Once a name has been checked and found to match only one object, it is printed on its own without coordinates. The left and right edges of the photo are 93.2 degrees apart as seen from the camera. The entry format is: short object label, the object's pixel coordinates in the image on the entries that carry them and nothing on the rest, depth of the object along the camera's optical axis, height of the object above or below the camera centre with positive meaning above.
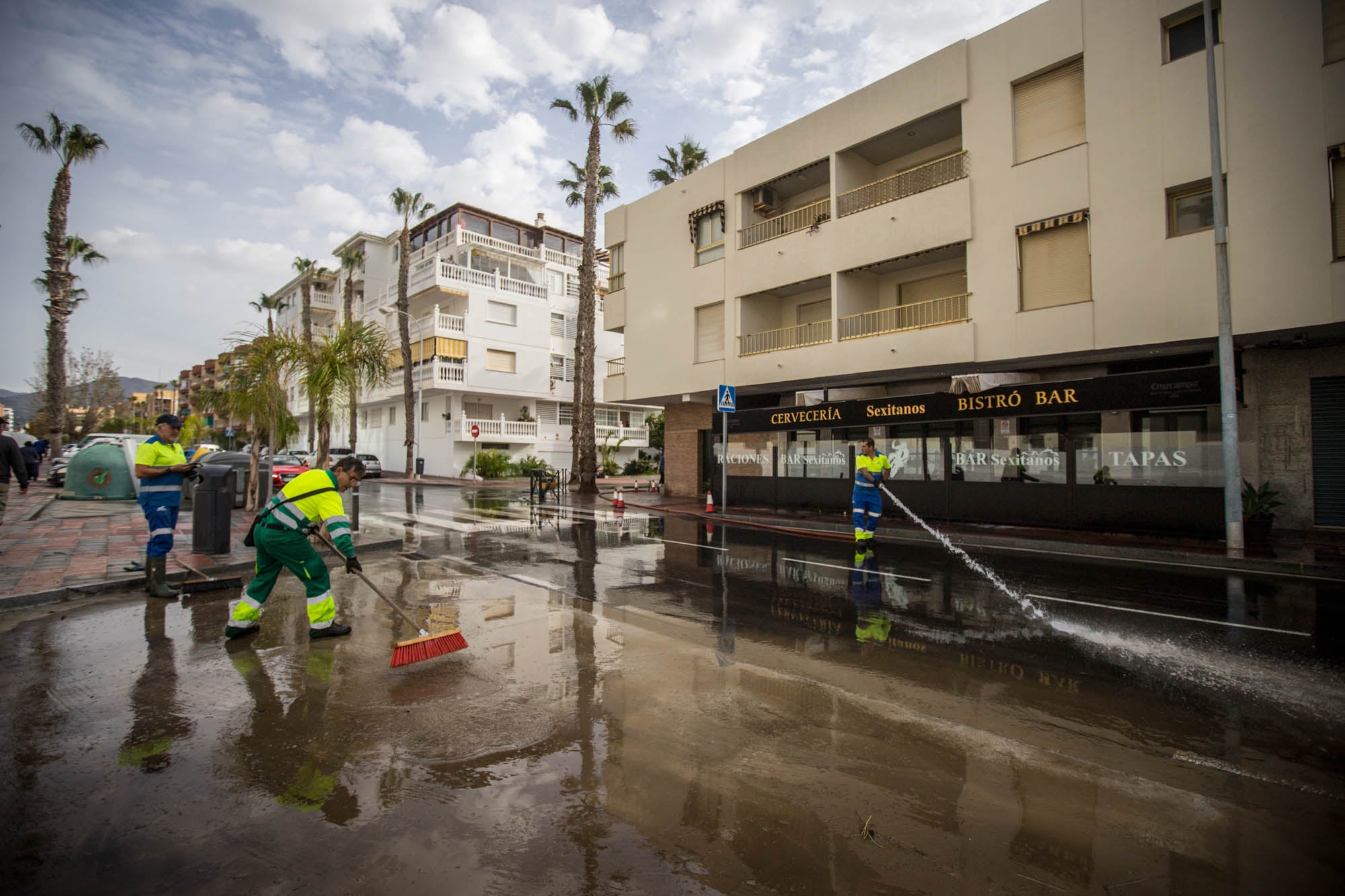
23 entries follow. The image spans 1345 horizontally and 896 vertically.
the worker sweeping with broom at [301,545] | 5.64 -0.67
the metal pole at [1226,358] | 10.38 +1.67
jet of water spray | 6.89 -1.58
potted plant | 11.45 -1.01
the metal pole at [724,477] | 17.66 -0.35
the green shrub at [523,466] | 35.56 +0.08
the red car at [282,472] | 18.47 -0.06
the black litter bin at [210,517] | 9.40 -0.70
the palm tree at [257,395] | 15.16 +1.89
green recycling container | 18.19 -0.13
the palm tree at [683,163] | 27.83 +13.34
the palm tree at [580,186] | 28.48 +12.90
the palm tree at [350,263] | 44.38 +14.55
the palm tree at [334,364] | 13.95 +2.39
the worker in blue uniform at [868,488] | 11.13 -0.43
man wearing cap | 7.23 -0.25
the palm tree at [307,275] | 46.97 +14.74
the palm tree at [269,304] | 54.30 +14.49
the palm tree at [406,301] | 34.69 +9.28
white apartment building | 36.03 +7.35
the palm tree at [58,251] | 26.88 +9.31
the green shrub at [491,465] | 34.53 +0.13
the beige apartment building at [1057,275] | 11.51 +4.25
